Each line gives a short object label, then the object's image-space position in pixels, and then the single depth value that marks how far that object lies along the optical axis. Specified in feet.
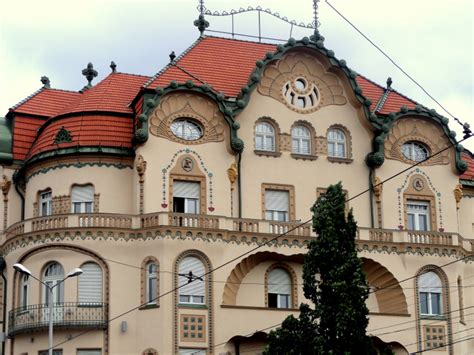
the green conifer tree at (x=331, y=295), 128.77
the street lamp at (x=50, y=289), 135.84
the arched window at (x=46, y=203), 168.55
